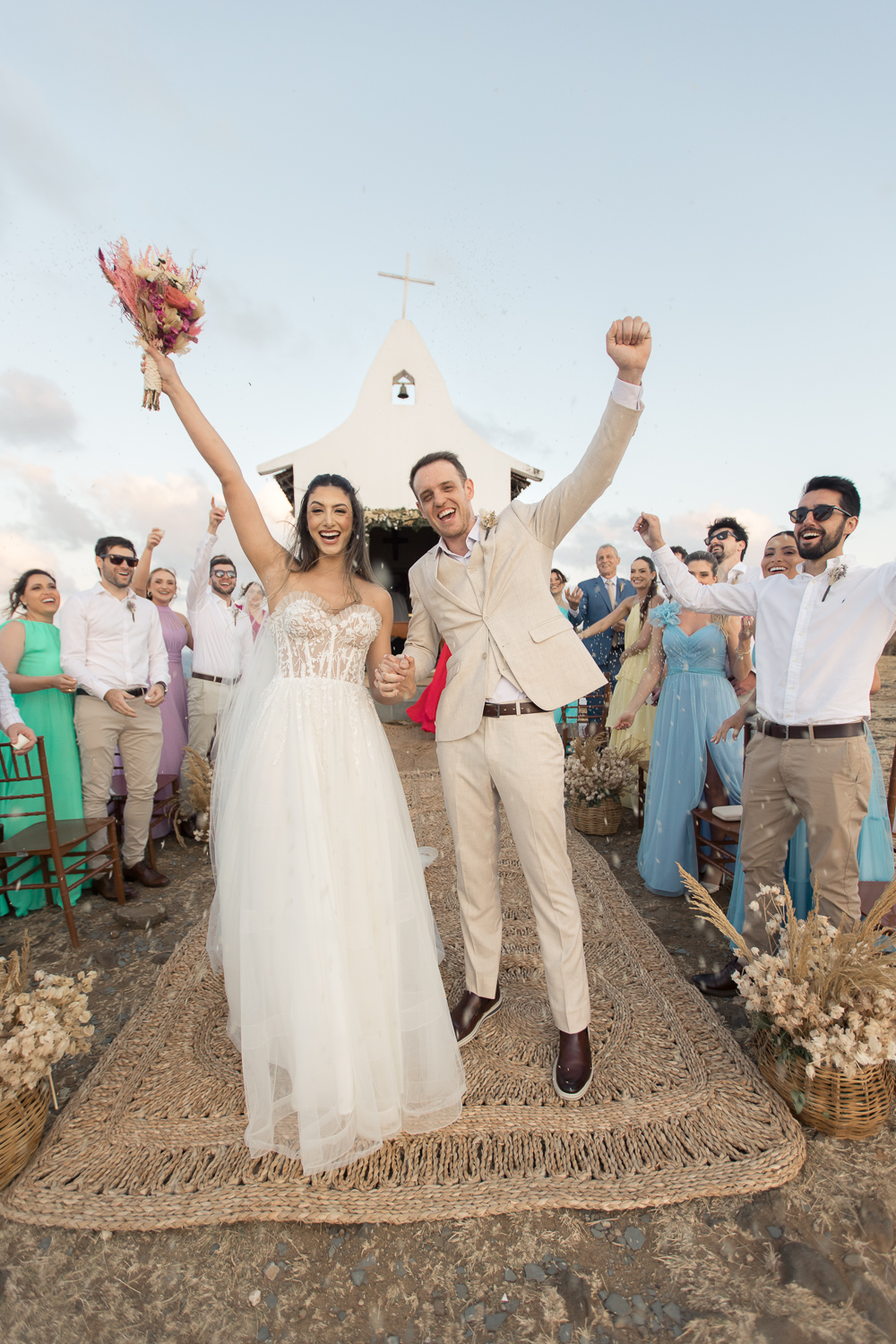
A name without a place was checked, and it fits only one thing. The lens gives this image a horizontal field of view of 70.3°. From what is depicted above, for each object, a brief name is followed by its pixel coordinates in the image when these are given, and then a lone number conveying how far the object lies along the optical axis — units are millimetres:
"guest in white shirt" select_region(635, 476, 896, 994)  2689
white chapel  13898
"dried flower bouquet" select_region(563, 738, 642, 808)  5625
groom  2455
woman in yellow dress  5926
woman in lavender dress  5699
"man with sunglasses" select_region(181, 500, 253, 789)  6238
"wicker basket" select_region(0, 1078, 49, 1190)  2107
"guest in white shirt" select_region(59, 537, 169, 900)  4602
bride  2156
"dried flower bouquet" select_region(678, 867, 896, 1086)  2166
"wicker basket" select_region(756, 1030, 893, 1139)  2215
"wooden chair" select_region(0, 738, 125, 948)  3852
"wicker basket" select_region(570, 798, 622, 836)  5637
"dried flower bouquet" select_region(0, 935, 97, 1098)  2123
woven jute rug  2025
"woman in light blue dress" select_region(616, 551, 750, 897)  4277
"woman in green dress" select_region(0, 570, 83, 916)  4465
